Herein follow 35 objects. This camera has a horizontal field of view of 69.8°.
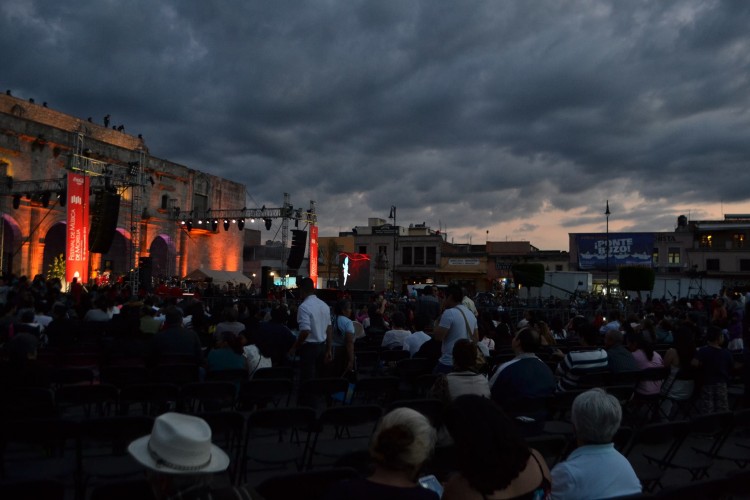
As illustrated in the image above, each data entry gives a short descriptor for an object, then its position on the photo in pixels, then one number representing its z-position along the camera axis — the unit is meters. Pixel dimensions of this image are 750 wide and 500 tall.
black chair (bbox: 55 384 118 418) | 4.70
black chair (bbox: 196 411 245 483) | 3.84
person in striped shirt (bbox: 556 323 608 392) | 6.17
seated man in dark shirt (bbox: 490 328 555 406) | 4.65
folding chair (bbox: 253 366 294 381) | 6.17
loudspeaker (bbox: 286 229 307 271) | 29.34
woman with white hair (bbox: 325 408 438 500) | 2.07
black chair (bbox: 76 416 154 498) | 3.58
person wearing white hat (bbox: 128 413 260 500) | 1.93
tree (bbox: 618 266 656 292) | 25.31
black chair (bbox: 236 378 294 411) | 5.30
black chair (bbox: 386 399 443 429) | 4.38
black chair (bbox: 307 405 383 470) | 4.18
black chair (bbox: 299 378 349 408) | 5.48
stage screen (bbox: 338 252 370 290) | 32.47
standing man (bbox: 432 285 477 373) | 6.09
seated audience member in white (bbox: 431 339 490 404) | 4.34
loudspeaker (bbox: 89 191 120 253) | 19.16
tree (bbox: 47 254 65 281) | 25.69
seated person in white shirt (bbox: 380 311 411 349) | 9.10
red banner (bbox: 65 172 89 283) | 18.62
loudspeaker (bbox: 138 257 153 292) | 23.22
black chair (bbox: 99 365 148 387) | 5.83
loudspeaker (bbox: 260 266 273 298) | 25.95
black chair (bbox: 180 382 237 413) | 5.11
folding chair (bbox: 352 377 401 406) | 5.62
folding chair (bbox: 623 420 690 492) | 3.69
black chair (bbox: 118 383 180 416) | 4.91
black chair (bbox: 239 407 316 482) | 4.04
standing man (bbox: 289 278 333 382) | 6.73
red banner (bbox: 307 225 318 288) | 29.88
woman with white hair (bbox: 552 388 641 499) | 2.79
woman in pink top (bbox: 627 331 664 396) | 6.47
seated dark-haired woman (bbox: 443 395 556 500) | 2.21
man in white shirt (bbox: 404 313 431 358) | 8.26
